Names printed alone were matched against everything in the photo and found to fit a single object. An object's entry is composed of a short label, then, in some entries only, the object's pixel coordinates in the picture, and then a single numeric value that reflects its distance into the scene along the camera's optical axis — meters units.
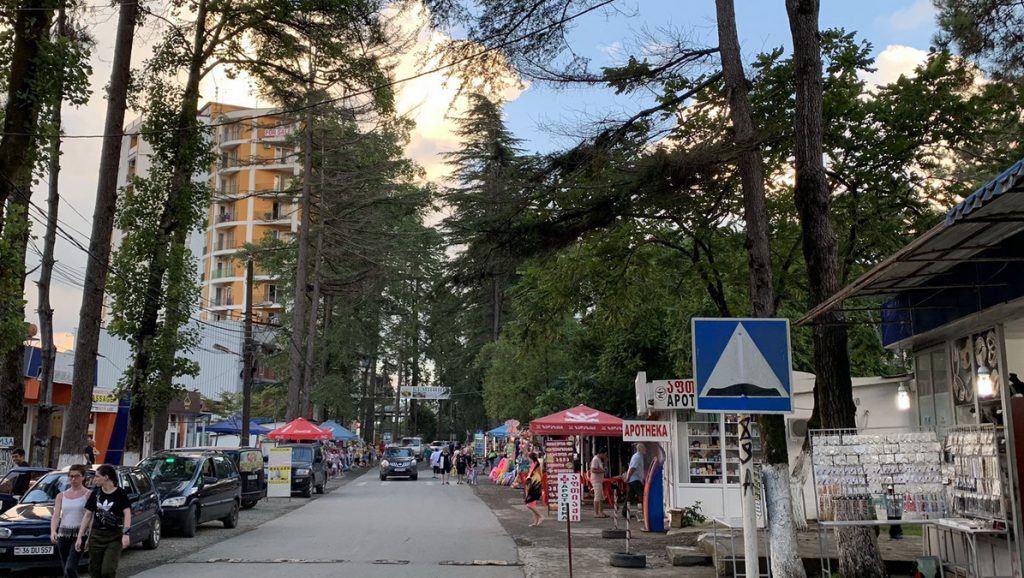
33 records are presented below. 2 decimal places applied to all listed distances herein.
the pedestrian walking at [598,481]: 23.47
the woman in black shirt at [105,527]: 10.09
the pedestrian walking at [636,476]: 21.53
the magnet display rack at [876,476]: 8.98
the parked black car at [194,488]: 17.80
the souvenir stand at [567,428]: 22.92
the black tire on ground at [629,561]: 13.41
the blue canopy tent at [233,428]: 48.06
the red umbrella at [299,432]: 32.78
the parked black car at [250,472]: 25.72
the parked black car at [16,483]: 14.46
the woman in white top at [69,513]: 10.32
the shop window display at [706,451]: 20.16
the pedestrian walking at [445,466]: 44.24
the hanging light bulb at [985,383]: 9.25
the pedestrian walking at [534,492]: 21.27
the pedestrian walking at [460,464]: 45.02
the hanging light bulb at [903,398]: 13.41
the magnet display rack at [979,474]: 8.59
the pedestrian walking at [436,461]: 47.56
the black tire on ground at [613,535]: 18.00
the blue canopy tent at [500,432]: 42.40
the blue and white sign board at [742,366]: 6.35
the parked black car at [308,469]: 32.12
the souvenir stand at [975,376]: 8.11
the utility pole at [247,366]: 33.78
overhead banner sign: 68.05
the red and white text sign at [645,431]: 19.53
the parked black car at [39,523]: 12.11
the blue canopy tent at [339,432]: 46.72
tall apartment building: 78.50
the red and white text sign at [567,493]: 13.02
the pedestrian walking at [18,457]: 18.39
